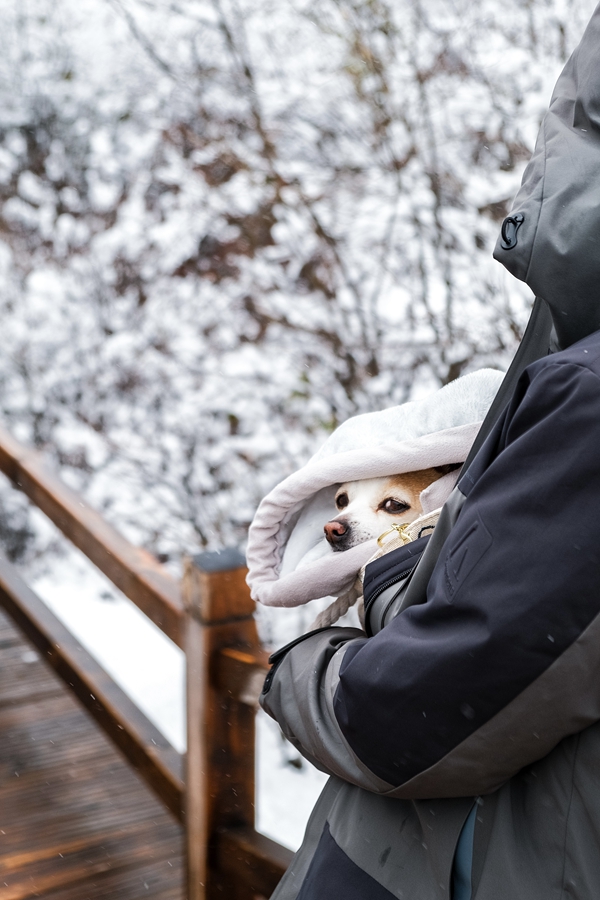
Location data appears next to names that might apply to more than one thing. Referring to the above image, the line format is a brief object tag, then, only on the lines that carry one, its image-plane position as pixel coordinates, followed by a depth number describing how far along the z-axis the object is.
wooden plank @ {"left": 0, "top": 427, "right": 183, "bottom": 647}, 1.98
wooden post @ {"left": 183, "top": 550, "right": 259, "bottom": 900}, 1.81
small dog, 1.23
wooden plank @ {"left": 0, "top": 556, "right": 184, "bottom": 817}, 2.14
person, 0.72
